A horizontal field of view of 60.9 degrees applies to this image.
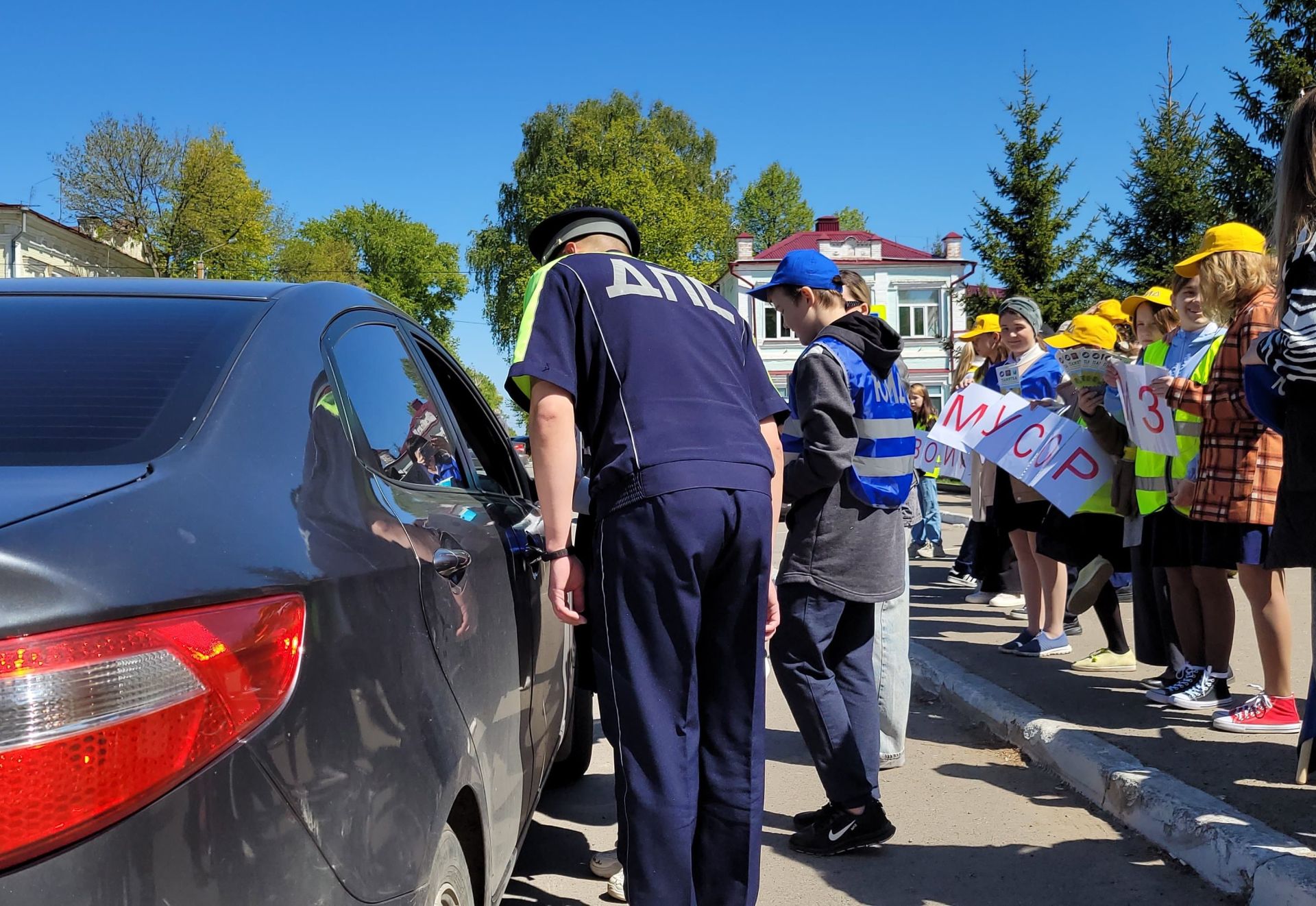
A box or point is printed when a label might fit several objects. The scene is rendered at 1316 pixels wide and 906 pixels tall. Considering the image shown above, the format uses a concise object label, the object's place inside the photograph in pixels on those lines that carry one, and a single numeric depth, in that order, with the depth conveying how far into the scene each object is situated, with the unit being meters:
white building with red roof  52.94
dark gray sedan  1.26
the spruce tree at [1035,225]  28.98
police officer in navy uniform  2.54
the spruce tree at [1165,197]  23.92
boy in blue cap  3.70
